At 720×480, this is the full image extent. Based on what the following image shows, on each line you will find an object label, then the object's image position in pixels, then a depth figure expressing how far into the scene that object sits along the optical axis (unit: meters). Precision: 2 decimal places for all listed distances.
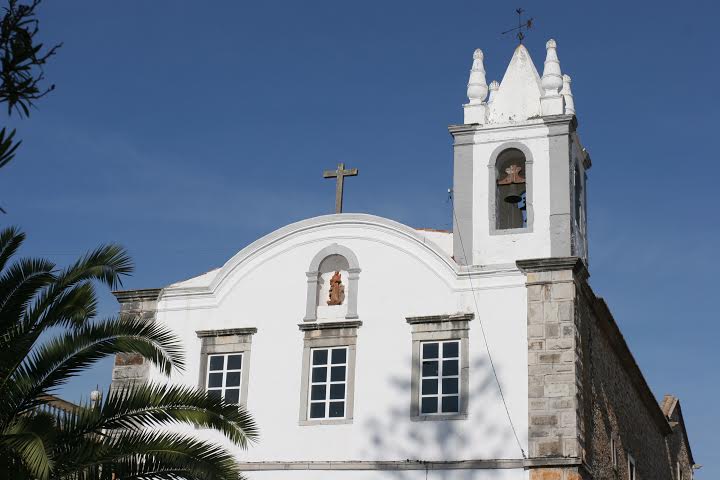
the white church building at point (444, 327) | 19.62
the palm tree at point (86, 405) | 14.06
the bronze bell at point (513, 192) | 21.80
